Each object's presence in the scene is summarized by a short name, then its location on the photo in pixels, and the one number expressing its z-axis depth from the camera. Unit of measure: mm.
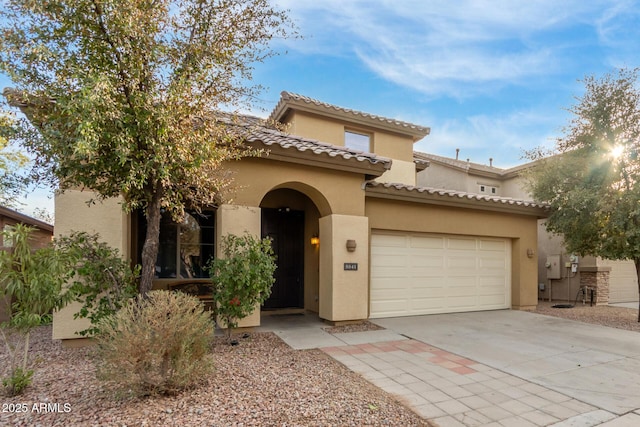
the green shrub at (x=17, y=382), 3795
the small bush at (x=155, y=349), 3516
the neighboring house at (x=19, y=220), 11664
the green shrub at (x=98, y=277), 5324
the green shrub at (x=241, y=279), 6098
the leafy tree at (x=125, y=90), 3945
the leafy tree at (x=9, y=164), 4250
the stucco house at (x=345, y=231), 7281
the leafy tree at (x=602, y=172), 9414
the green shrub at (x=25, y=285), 3674
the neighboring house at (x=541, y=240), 13922
